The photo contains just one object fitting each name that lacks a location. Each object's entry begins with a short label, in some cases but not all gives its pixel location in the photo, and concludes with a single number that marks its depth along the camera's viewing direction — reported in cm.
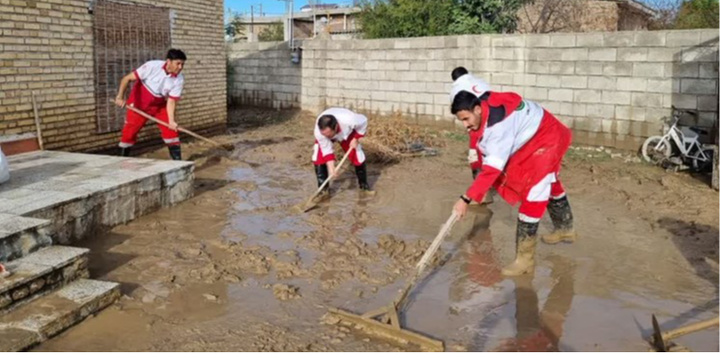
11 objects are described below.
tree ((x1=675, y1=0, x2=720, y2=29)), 1369
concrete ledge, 438
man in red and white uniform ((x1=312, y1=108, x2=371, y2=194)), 605
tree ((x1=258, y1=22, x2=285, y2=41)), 2779
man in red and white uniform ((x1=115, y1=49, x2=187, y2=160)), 702
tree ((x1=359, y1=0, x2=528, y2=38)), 1411
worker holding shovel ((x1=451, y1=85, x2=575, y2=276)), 386
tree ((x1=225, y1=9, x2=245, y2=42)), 2544
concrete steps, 364
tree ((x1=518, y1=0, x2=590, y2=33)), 1830
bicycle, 751
